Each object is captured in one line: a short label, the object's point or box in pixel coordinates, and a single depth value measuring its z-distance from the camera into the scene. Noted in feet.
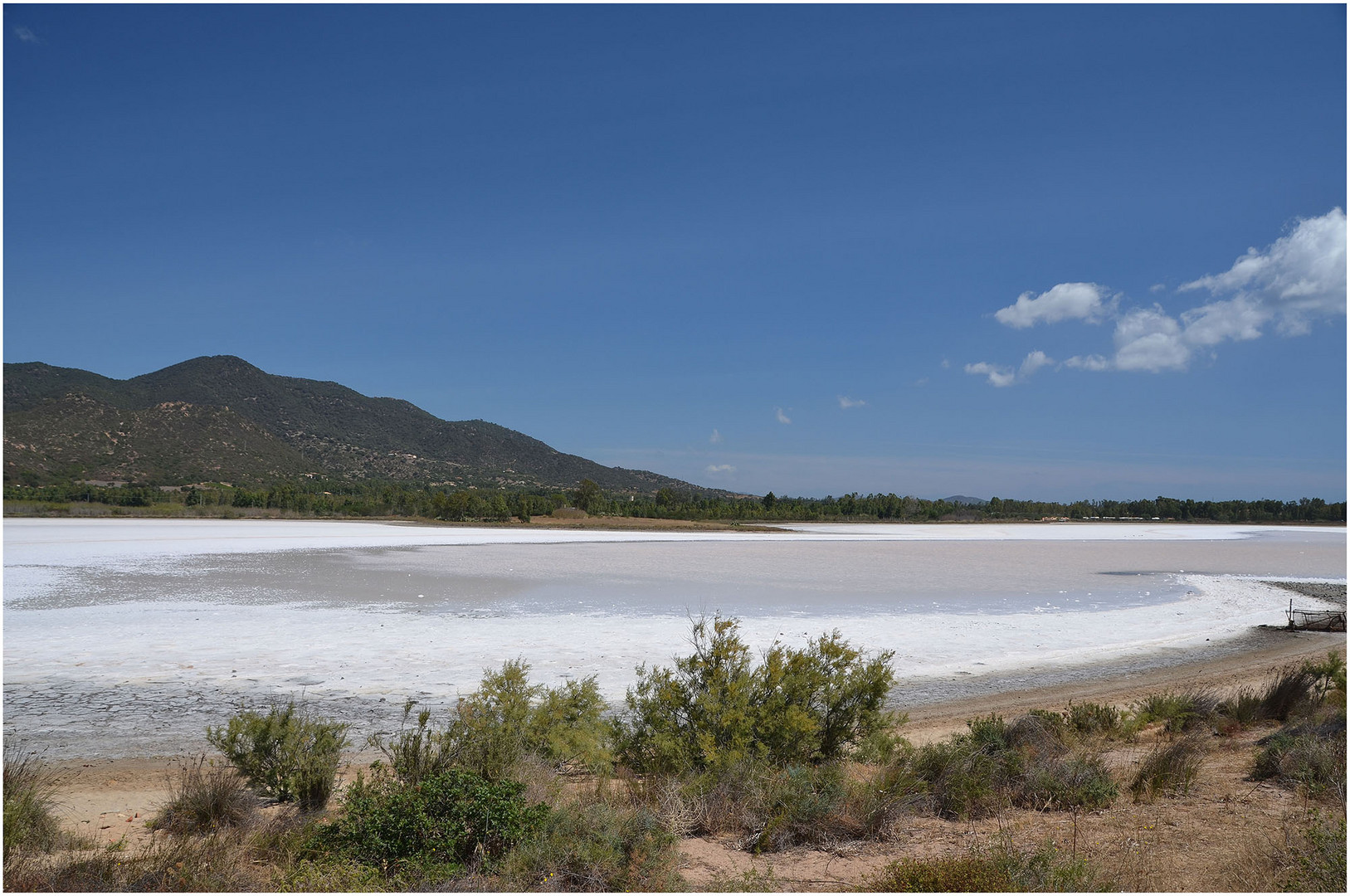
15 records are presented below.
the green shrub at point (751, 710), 22.75
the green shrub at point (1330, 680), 30.50
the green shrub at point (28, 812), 15.62
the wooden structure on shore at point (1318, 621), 54.34
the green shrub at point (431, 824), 15.85
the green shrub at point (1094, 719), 27.09
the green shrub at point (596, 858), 15.38
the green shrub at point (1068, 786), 19.94
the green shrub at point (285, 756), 19.24
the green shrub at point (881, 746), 23.36
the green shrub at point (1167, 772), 20.56
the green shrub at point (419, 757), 19.11
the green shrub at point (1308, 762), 20.06
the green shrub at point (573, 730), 22.41
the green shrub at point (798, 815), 18.03
